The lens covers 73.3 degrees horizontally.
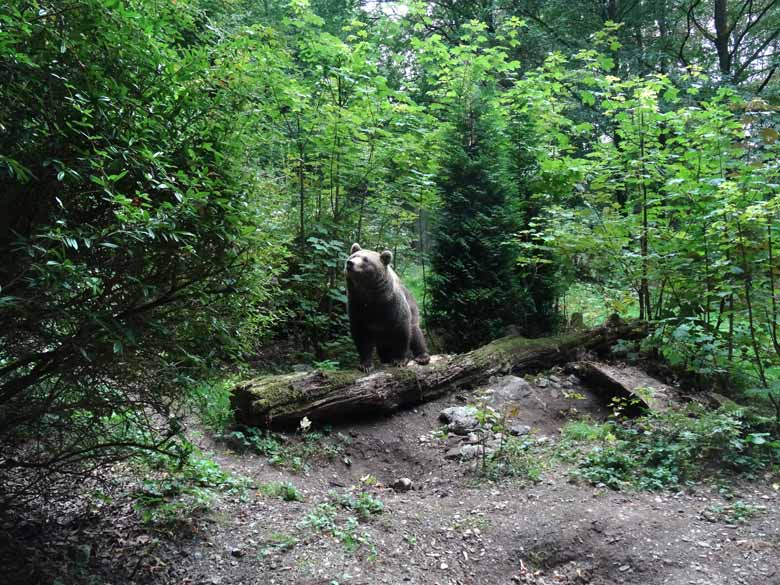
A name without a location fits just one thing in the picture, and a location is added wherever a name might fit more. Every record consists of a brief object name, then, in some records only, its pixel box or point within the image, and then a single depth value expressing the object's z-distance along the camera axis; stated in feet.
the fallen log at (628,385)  19.83
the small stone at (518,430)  19.17
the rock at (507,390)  21.97
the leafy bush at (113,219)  7.76
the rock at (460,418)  19.42
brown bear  21.17
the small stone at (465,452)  17.24
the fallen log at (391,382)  17.51
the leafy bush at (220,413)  17.35
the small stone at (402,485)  16.12
